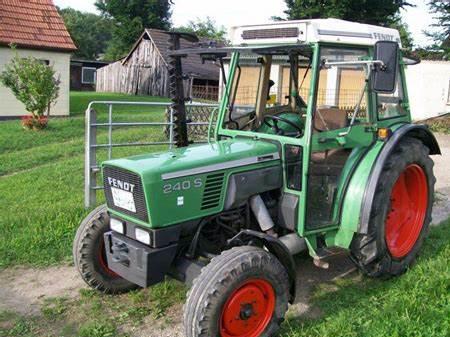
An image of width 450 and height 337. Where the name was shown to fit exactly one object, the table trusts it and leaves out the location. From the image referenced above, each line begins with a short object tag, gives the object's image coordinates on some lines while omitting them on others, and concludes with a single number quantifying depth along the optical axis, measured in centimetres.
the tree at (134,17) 4909
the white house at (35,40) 1905
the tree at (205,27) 7059
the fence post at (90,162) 704
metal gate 704
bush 1576
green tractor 380
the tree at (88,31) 6758
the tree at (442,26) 2433
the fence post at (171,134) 841
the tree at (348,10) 2989
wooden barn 3378
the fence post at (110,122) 740
